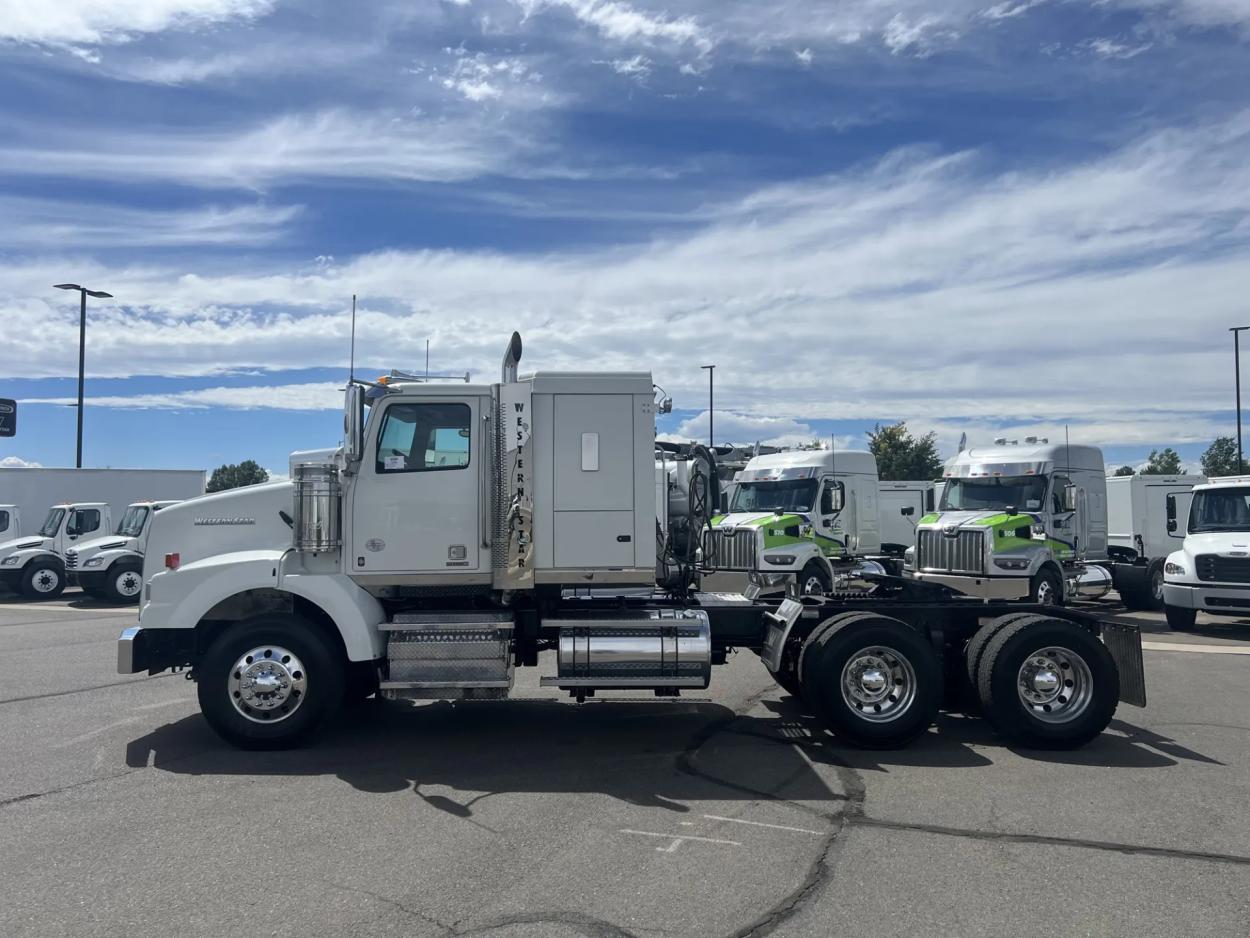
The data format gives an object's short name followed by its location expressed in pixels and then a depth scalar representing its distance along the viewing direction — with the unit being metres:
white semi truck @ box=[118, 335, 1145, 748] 7.66
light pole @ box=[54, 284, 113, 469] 27.81
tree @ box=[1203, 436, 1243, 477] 53.81
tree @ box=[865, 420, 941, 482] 49.84
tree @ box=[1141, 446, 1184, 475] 54.59
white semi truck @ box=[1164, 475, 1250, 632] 15.62
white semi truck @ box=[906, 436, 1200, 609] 17.11
